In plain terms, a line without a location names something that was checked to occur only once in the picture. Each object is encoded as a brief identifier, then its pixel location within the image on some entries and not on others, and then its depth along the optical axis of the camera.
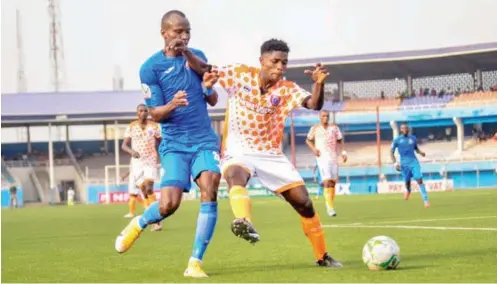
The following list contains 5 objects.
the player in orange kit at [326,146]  24.25
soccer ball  9.39
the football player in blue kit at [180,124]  9.67
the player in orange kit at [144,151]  21.08
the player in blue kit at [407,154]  28.46
